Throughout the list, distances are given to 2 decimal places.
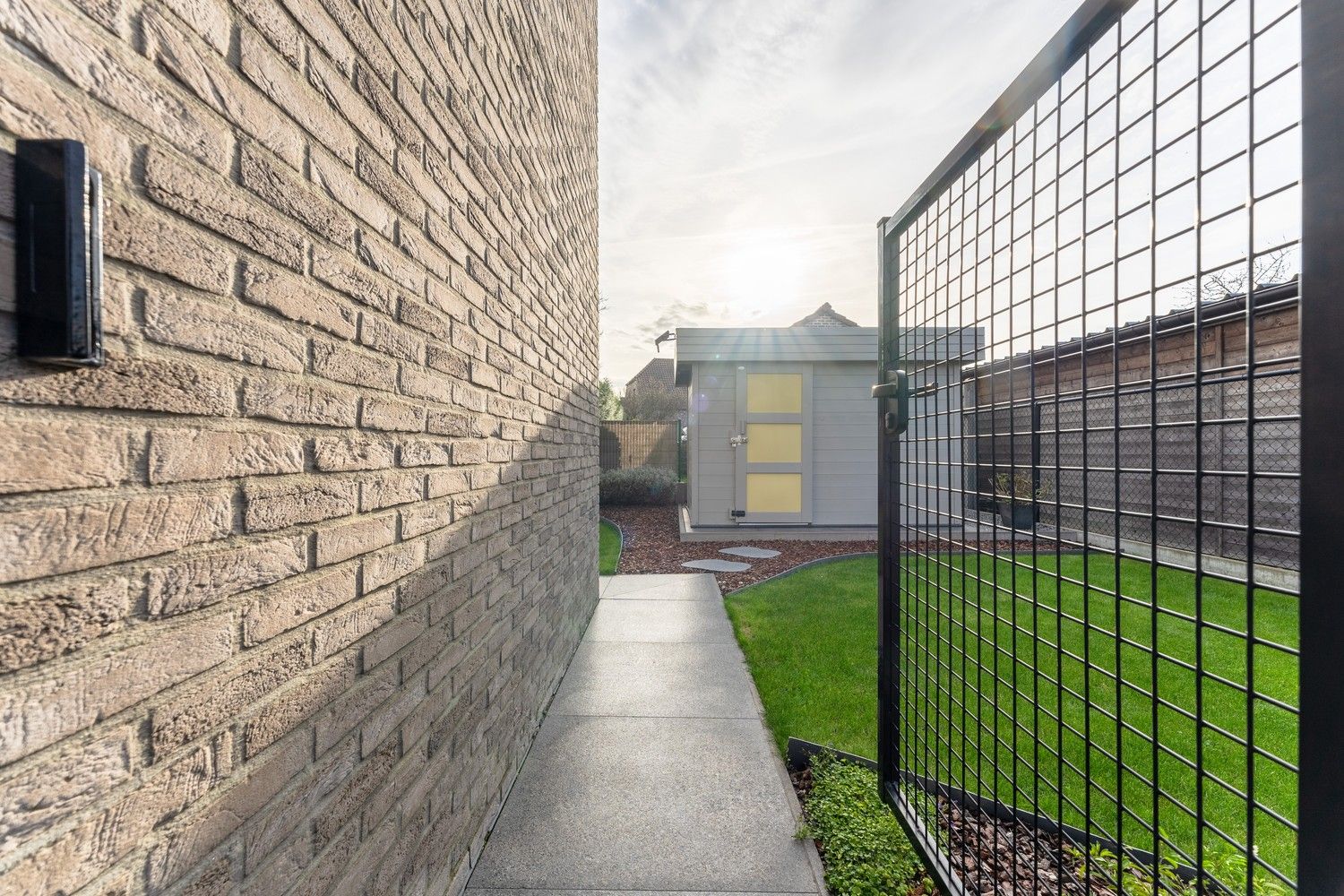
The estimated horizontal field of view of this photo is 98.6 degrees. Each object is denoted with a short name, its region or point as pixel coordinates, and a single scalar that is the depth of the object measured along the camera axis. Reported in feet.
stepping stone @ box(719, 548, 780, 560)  23.31
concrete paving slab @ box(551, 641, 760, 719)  9.47
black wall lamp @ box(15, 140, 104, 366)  1.87
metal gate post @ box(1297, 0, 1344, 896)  2.23
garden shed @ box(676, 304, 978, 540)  27.53
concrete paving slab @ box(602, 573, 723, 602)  16.76
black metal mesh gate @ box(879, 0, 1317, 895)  2.60
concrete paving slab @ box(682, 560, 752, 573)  20.93
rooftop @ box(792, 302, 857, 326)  54.80
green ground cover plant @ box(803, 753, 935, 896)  5.69
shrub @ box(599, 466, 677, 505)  37.45
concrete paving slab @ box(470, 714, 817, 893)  5.80
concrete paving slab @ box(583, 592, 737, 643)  13.09
